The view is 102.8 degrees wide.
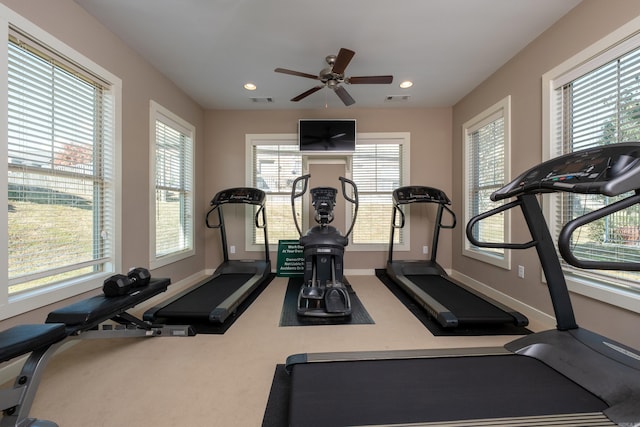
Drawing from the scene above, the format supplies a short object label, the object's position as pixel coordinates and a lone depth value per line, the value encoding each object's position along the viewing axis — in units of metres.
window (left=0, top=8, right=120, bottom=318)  1.81
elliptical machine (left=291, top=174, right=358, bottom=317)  2.82
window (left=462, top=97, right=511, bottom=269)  3.13
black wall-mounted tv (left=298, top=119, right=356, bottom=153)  4.20
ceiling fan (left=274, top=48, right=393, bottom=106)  2.54
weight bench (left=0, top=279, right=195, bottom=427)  1.16
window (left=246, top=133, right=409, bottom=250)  4.46
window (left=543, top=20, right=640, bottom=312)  1.89
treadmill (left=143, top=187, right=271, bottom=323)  2.51
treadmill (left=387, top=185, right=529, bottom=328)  2.37
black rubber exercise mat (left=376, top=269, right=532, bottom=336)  2.34
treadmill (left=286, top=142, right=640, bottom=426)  1.14
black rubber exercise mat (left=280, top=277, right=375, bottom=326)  2.60
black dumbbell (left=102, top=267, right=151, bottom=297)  1.94
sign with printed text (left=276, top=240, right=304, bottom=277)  4.32
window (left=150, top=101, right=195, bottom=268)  3.23
